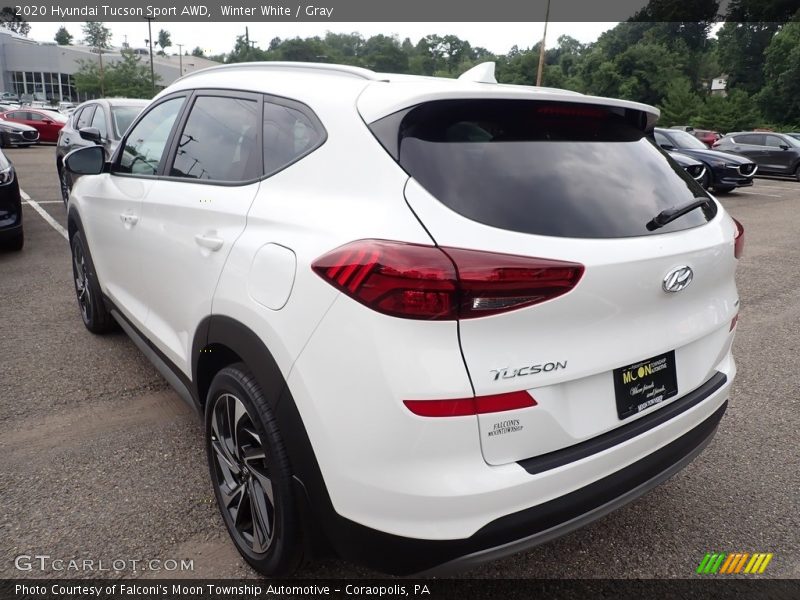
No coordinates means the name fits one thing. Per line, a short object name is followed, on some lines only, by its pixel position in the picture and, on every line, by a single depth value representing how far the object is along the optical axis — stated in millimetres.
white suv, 1565
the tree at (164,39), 154375
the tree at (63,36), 147875
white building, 71688
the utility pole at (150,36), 50862
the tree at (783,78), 47656
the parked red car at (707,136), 28453
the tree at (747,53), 64938
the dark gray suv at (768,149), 19844
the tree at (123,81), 50469
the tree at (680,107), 47281
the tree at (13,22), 113862
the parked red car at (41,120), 24516
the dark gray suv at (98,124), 7924
